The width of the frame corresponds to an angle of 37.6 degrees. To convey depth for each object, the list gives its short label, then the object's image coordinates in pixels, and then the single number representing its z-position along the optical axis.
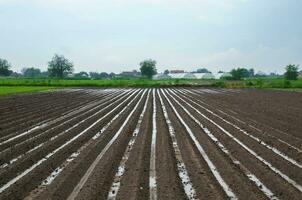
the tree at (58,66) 150.50
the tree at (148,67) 153.00
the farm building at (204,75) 163.14
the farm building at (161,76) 171.21
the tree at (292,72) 111.38
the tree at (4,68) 149.50
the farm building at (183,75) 167.12
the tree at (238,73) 123.46
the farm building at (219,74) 159.86
